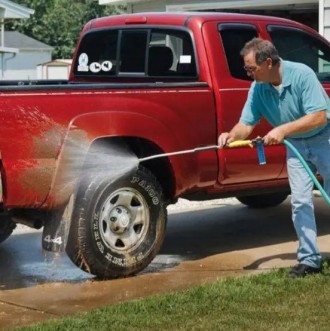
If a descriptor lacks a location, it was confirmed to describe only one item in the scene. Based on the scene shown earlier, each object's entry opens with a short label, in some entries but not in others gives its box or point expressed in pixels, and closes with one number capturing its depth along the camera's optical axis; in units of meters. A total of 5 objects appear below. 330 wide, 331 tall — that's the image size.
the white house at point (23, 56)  43.69
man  6.01
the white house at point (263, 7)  16.91
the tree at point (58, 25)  58.75
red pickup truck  6.20
